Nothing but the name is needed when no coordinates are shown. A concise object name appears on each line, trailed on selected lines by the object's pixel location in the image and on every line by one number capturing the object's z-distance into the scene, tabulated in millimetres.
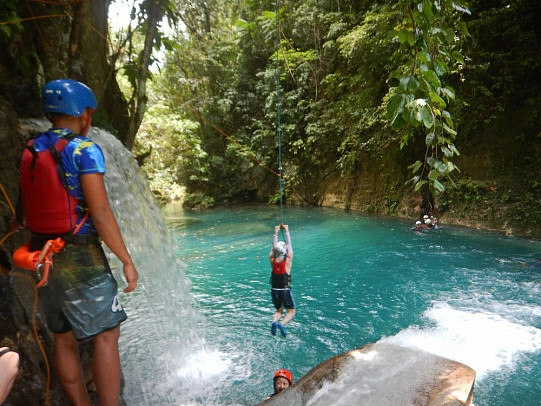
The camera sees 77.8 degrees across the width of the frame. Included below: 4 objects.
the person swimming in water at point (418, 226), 12462
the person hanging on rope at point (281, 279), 5562
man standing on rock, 1930
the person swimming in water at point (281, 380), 3836
